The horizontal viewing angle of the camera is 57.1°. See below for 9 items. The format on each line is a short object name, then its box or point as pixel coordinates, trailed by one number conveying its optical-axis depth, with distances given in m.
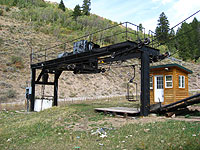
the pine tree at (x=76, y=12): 65.75
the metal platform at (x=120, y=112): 11.09
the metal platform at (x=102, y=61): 10.78
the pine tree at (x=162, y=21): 72.69
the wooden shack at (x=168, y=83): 14.20
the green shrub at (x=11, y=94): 21.53
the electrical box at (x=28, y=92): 17.61
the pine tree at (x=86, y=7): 80.50
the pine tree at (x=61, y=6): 74.96
